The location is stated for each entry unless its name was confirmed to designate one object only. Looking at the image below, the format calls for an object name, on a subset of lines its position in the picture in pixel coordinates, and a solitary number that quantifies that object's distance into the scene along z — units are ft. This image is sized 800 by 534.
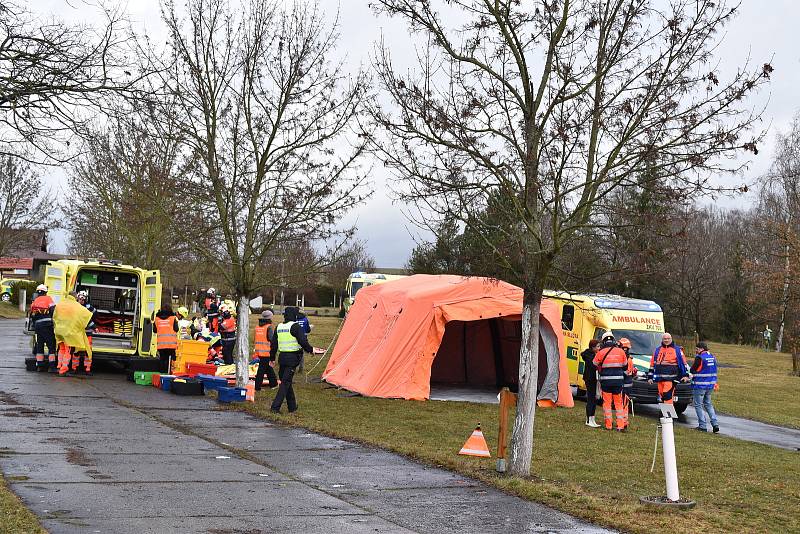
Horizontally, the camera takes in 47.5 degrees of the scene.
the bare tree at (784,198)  79.30
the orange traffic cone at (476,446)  36.94
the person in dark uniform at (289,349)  47.80
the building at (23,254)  179.93
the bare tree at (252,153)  55.16
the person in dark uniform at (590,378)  53.72
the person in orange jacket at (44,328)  60.39
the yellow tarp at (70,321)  59.47
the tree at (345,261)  57.57
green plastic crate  58.85
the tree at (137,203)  55.83
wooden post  34.58
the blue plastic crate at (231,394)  51.42
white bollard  28.99
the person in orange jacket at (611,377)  51.96
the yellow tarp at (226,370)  62.84
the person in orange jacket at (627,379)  52.26
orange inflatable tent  60.59
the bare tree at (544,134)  32.30
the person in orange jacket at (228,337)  70.85
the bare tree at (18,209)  172.45
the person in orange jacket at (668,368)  54.29
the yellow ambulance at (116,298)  64.80
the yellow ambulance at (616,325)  69.62
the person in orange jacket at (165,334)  64.80
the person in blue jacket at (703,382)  56.95
